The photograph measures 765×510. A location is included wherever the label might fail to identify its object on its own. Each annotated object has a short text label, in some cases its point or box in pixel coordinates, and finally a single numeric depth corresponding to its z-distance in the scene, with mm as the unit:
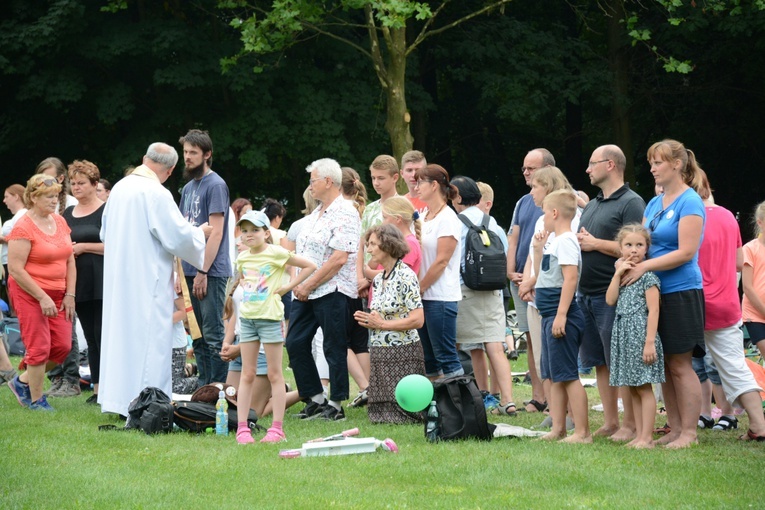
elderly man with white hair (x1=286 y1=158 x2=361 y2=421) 16038
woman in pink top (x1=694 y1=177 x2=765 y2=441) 13809
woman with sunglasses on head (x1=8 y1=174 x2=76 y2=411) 16739
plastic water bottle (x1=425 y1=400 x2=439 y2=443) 13444
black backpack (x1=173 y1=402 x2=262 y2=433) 14552
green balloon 13458
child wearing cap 13851
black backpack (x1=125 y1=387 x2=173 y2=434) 14194
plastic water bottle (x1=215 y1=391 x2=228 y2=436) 14369
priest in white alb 15645
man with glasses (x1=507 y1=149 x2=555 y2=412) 17061
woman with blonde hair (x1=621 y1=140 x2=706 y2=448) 12806
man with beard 17229
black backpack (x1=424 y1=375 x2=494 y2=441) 13388
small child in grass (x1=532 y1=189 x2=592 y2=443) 13297
